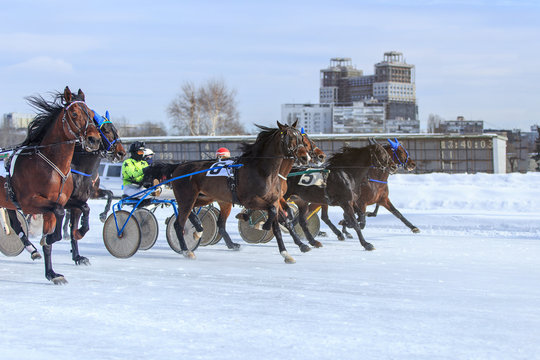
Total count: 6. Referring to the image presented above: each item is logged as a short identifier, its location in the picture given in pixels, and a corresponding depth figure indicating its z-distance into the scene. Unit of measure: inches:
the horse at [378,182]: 498.0
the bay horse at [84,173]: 334.6
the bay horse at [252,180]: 376.8
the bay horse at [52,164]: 311.7
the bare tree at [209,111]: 2420.0
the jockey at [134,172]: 435.2
